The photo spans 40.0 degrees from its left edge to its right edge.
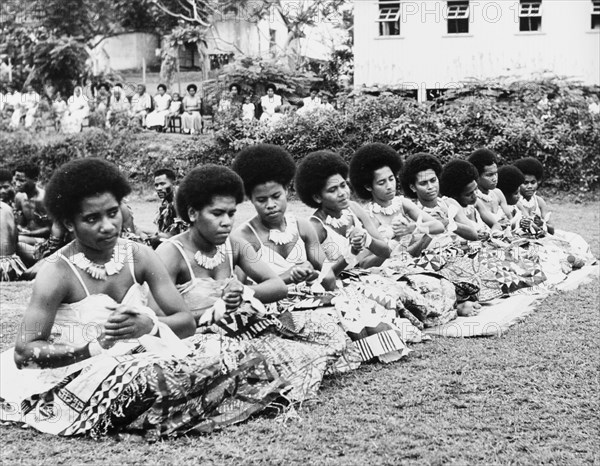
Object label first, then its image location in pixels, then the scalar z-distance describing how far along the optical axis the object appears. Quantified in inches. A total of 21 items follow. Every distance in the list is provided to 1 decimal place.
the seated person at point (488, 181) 375.6
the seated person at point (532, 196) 415.7
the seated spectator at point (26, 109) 906.7
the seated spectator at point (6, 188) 435.8
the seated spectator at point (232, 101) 816.9
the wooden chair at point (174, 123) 906.1
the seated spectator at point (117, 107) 866.8
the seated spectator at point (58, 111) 890.1
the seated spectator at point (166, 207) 370.0
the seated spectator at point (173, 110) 902.6
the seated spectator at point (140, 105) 890.7
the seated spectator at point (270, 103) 855.7
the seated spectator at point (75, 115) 869.2
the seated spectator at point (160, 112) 895.1
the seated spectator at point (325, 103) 800.0
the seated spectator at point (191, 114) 892.6
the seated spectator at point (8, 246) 410.9
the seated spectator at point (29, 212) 439.5
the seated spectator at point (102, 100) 884.6
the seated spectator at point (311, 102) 803.8
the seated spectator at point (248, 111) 817.3
